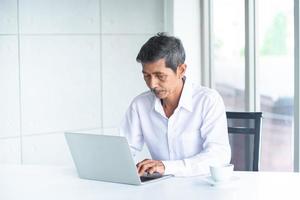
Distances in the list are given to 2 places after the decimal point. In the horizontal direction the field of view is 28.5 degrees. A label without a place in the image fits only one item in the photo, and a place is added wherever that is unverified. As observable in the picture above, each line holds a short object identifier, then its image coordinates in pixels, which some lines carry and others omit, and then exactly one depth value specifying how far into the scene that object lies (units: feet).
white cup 8.01
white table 7.49
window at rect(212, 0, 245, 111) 15.34
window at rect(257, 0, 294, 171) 13.50
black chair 9.80
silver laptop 7.92
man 8.92
